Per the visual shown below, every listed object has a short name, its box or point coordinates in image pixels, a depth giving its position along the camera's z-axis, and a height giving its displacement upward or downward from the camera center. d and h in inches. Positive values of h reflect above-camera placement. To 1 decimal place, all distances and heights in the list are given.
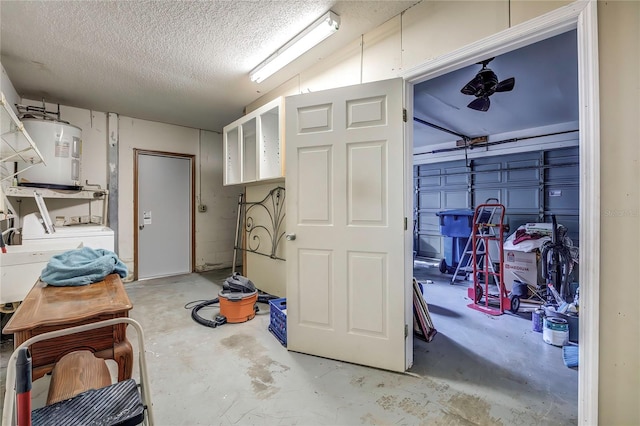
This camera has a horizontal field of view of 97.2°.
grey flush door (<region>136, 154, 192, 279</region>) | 185.3 -2.1
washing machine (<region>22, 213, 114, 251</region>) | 111.3 -9.9
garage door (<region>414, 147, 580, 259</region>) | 193.2 +19.0
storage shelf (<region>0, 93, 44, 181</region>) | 74.3 +22.5
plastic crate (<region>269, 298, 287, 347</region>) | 99.7 -39.6
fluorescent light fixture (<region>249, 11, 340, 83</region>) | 86.2 +58.9
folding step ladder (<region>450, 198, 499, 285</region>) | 194.1 -30.5
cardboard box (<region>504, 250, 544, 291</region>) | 144.3 -29.0
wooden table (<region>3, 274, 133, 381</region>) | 45.8 -18.1
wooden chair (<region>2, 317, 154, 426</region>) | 35.1 -26.0
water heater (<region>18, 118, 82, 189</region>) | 129.0 +27.9
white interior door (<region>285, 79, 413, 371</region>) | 81.0 -3.9
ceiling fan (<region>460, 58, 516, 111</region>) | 104.4 +49.5
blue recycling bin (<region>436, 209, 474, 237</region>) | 201.2 -7.3
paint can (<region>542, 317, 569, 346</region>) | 97.0 -41.0
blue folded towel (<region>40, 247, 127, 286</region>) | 63.0 -13.2
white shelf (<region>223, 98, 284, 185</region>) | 124.0 +32.9
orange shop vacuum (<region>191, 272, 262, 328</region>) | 114.0 -37.2
